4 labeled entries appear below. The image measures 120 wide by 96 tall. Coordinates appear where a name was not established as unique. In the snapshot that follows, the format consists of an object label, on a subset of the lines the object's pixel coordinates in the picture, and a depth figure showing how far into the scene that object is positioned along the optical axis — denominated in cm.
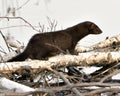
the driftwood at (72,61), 1105
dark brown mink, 1231
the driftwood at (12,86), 970
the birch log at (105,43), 1284
